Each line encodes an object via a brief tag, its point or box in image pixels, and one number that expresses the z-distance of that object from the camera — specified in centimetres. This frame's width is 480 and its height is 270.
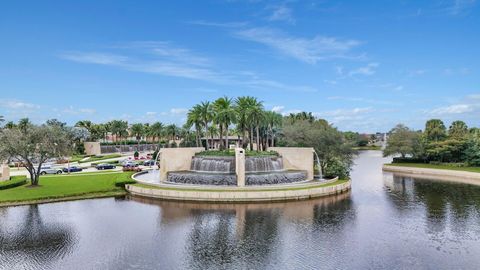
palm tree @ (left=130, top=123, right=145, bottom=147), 13325
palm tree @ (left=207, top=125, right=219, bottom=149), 10431
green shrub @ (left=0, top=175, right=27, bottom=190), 4505
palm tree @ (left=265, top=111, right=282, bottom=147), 7249
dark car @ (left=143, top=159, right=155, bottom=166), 7596
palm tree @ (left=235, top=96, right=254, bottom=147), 5881
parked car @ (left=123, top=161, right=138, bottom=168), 6798
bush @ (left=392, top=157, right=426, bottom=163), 8284
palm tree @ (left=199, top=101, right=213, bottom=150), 6188
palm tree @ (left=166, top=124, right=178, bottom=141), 13012
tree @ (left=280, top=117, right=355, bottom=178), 5512
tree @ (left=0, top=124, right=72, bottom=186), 4300
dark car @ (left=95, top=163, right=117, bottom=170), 6900
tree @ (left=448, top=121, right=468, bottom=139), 8054
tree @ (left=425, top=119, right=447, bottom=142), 8506
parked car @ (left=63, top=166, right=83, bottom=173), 6540
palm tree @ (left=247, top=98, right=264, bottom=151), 5825
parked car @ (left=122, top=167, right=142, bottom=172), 6525
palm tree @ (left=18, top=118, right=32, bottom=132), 9681
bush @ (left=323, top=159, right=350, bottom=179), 5431
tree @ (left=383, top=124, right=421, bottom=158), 8156
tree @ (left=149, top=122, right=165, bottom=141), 12912
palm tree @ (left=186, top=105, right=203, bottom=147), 6217
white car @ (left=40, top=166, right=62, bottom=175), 6309
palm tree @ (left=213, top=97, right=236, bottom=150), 5919
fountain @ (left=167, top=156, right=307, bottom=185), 4619
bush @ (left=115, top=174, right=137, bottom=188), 4569
